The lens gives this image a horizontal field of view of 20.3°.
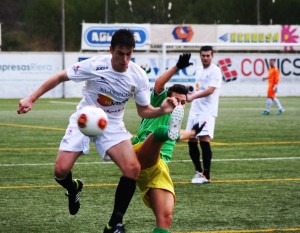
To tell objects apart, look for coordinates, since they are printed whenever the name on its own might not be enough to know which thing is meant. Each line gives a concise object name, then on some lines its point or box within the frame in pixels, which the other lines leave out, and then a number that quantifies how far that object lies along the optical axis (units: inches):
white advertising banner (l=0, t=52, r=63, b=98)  1755.7
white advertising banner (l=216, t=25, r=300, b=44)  2265.0
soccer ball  309.9
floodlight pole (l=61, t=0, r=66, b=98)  1796.3
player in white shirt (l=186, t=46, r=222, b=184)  509.0
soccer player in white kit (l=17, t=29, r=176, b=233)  325.1
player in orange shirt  1236.5
